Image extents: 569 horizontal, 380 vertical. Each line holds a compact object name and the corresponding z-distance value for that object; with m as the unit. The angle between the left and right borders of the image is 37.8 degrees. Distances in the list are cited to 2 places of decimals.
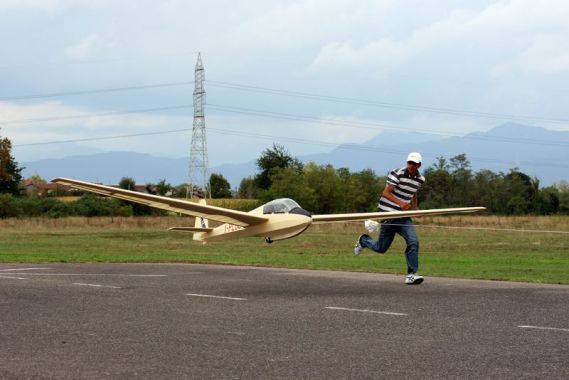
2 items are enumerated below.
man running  15.64
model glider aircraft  16.48
